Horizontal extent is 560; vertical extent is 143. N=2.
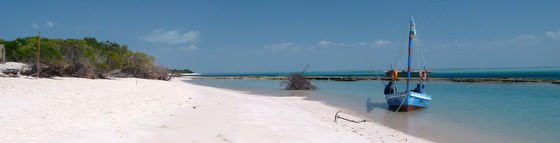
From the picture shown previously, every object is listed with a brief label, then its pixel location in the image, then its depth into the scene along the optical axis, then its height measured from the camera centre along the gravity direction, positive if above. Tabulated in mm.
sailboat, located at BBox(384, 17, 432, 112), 14734 -946
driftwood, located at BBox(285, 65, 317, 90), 30625 -718
